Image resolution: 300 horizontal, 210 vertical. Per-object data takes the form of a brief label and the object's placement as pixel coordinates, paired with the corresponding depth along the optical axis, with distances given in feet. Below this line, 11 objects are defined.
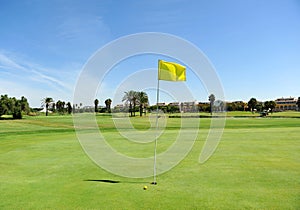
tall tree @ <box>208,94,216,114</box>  306.14
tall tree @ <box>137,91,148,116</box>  204.86
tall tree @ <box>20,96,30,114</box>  299.50
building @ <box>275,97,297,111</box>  611.10
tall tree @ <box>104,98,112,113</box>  350.02
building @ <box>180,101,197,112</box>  324.06
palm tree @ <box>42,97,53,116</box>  479.41
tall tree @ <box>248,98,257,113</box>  425.20
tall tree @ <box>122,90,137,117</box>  193.62
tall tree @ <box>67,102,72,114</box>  488.64
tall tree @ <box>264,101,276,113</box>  409.90
